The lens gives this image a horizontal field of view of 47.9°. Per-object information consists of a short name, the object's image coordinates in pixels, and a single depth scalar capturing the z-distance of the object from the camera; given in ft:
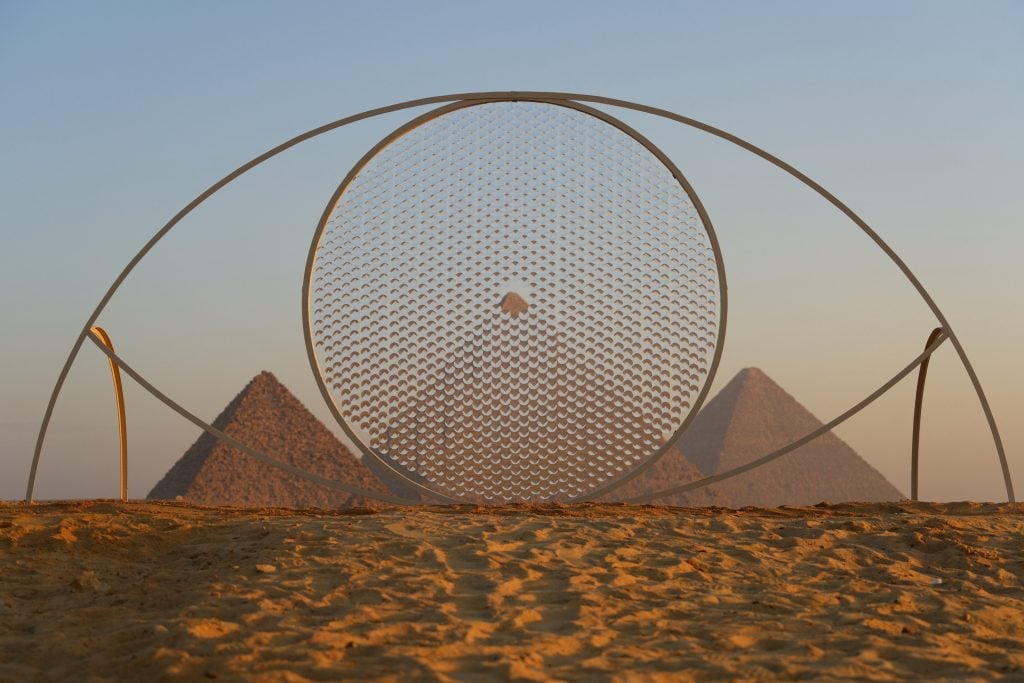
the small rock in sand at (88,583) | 21.94
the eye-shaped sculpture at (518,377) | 30.58
